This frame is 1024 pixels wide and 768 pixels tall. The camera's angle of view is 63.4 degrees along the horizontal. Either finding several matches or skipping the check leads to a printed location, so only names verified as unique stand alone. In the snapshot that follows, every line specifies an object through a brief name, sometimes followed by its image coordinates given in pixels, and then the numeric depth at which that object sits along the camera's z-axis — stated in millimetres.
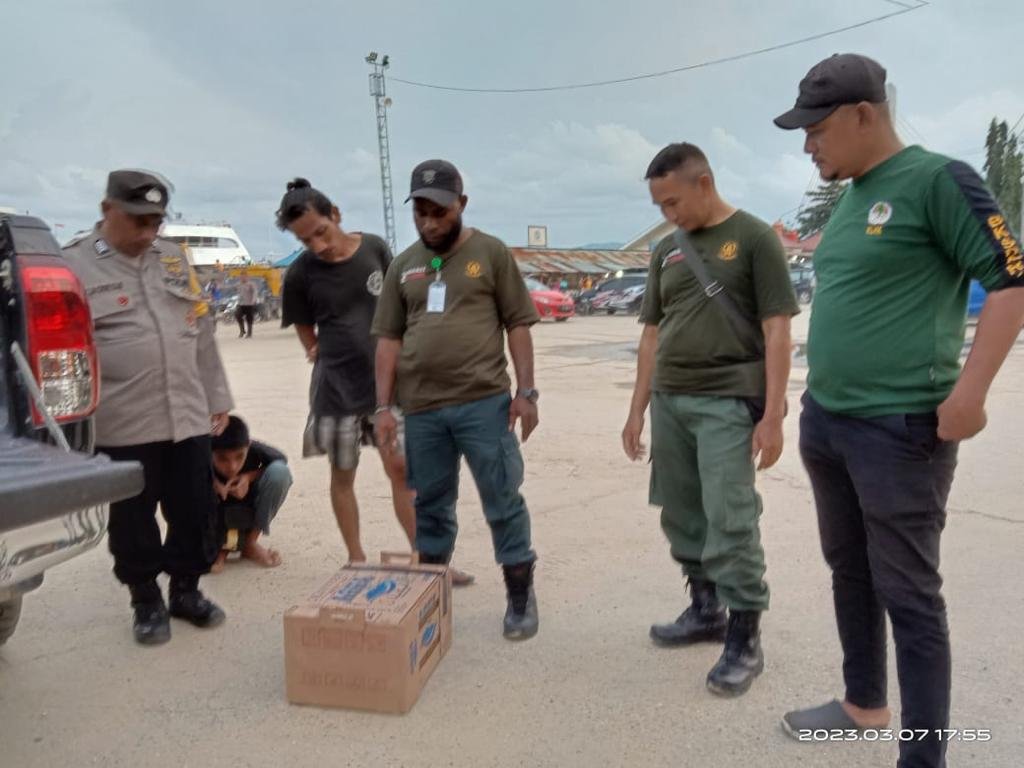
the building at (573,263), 37016
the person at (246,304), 21078
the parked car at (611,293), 28750
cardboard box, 2658
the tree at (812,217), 43719
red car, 24703
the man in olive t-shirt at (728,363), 2746
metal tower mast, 30462
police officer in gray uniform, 3109
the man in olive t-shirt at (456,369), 3215
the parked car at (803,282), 32906
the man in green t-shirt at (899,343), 1999
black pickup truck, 1977
